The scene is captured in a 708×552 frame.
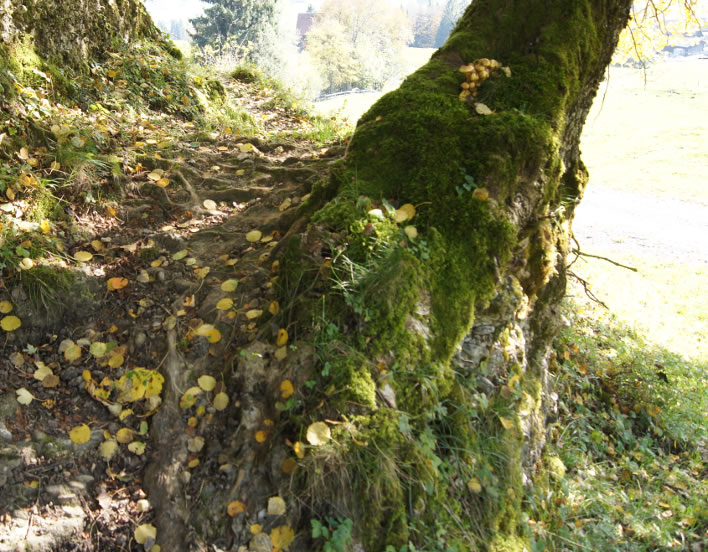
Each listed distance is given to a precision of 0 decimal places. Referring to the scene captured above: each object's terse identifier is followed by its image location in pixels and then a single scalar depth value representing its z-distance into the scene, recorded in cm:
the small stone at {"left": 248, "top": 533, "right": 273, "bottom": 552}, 180
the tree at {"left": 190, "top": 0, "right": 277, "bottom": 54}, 2473
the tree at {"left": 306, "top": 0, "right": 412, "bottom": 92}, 3316
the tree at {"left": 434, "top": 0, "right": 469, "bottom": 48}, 6554
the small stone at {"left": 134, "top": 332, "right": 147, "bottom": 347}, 247
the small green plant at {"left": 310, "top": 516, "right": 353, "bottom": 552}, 170
